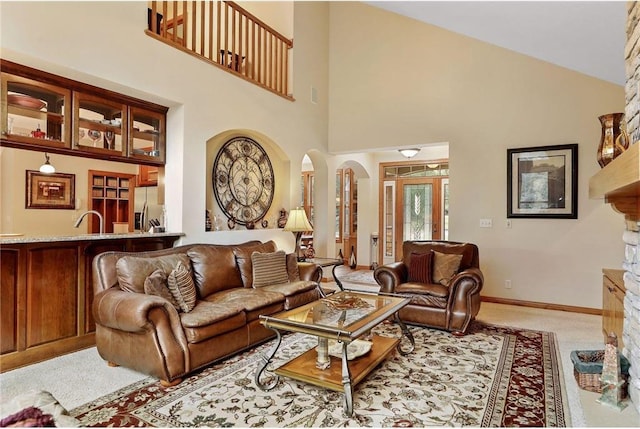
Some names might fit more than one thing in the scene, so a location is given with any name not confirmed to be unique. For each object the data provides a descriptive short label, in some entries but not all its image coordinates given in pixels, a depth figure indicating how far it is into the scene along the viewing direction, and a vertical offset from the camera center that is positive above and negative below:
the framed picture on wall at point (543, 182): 4.90 +0.49
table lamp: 5.29 -0.09
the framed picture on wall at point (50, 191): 5.17 +0.33
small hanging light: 4.91 +0.62
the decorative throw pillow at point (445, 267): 4.23 -0.57
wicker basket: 2.57 -1.09
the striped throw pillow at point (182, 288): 3.11 -0.63
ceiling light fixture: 6.45 +1.16
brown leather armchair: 3.79 -0.81
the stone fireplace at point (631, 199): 2.34 +0.15
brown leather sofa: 2.67 -0.80
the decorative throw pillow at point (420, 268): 4.34 -0.60
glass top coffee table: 2.39 -0.97
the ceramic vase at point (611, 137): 2.76 +0.62
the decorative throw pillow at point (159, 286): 2.95 -0.58
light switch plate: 5.43 -0.08
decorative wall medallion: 4.97 +0.50
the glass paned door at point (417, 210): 7.98 +0.15
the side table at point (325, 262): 5.05 -0.65
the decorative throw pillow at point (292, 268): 4.47 -0.64
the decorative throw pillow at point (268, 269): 4.12 -0.61
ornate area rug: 2.22 -1.21
